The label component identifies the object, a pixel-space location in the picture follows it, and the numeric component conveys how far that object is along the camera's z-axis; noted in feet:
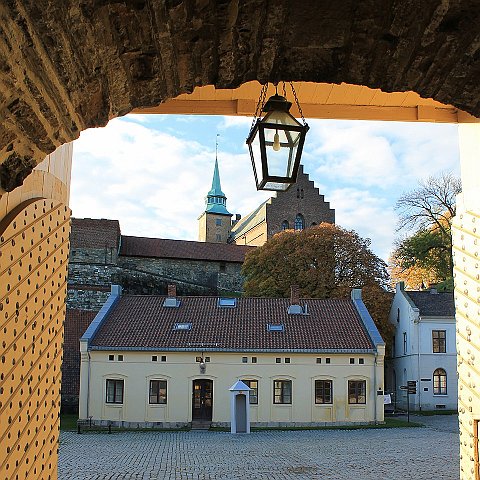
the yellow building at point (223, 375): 77.92
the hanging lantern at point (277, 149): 11.98
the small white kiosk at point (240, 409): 67.36
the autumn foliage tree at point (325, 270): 114.21
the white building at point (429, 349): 102.63
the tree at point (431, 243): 111.24
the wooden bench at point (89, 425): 73.20
